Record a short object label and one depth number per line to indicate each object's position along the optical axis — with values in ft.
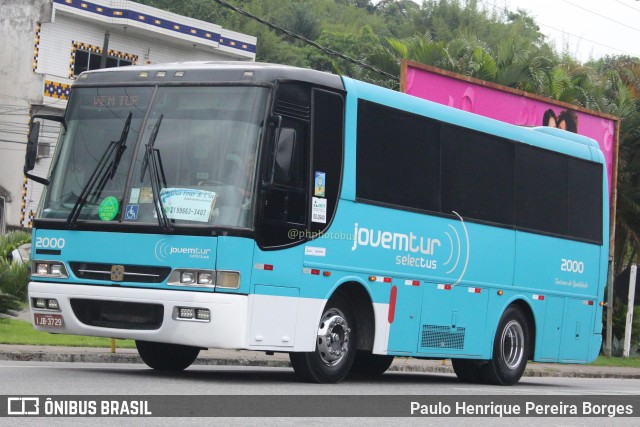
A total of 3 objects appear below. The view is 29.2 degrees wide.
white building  131.95
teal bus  40.70
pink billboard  83.10
